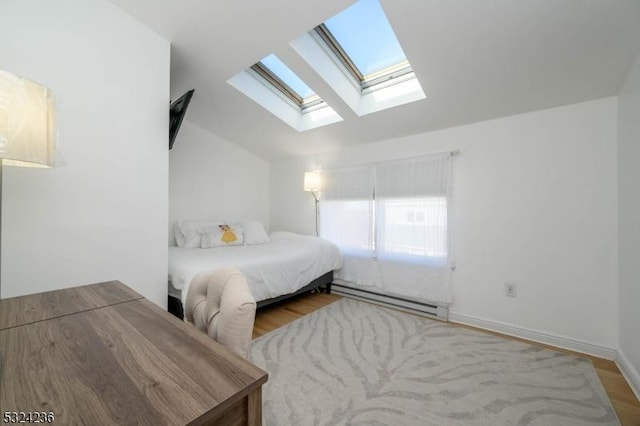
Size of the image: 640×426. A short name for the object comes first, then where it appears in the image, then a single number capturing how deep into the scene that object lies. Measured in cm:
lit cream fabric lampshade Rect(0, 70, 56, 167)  78
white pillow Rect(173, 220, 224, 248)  307
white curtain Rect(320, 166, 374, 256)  319
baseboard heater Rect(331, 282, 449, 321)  263
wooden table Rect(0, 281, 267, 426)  49
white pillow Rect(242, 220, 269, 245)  347
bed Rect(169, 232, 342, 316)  213
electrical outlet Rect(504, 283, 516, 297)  230
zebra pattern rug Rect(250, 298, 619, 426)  138
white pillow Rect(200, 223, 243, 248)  309
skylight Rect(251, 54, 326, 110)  260
